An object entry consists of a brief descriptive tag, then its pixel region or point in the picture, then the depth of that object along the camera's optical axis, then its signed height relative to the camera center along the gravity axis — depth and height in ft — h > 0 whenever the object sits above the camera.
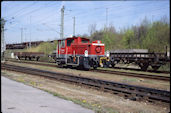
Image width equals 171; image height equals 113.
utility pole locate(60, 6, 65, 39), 91.05 +17.37
